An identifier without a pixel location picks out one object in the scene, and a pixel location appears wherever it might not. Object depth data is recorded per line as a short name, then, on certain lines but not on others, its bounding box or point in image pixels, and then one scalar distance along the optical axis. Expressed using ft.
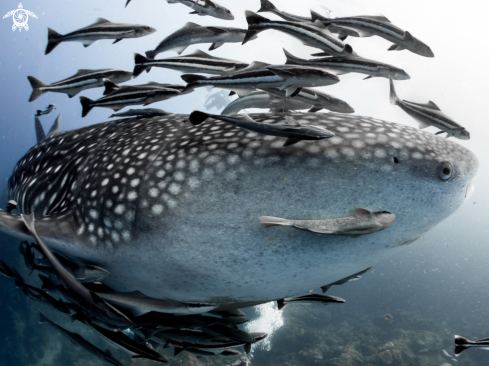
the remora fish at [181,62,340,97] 6.41
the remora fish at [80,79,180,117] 8.66
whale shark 5.22
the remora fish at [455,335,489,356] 8.01
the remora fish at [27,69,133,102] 9.95
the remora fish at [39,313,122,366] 9.21
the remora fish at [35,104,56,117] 18.44
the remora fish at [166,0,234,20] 9.39
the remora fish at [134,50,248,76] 8.57
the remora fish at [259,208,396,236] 4.65
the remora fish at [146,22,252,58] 8.86
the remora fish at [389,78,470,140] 9.26
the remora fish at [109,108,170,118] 9.28
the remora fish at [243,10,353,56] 7.36
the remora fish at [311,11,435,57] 8.59
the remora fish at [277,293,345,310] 10.47
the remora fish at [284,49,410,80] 7.86
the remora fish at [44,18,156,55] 10.11
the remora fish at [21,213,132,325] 5.21
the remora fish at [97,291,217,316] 5.88
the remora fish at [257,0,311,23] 8.00
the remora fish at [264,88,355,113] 8.65
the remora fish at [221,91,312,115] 9.08
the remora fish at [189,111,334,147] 4.86
